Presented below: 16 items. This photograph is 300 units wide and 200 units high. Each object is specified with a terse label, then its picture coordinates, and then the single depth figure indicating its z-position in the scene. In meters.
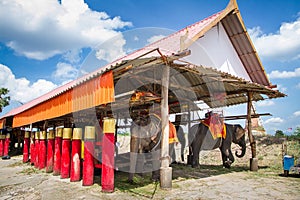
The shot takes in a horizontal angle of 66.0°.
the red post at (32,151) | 10.95
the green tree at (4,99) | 27.07
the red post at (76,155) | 6.99
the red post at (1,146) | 15.95
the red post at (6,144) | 15.55
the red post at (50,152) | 8.83
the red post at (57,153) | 8.15
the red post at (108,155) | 5.72
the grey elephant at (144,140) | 6.96
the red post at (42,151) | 9.61
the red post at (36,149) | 10.23
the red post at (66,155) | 7.50
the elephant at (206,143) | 9.93
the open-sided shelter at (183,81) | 5.89
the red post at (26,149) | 12.08
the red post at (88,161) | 6.39
